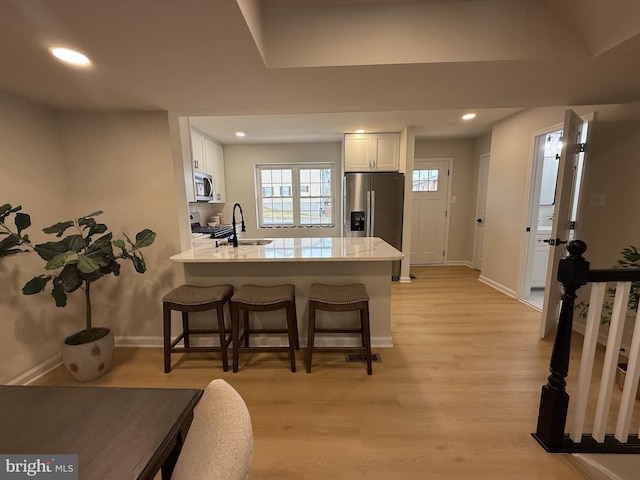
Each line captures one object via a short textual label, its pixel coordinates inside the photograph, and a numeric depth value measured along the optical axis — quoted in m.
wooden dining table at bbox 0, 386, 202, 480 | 0.66
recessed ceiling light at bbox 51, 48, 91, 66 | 1.34
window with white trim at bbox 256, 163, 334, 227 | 5.11
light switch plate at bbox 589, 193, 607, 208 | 2.41
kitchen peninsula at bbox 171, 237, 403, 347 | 2.31
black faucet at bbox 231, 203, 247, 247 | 2.61
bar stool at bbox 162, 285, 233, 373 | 2.01
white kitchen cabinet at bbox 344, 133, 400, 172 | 4.17
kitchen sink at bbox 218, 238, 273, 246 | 2.87
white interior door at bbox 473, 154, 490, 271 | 4.61
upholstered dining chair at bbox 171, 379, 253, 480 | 0.52
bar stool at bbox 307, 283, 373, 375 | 1.96
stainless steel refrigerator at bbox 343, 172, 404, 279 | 4.05
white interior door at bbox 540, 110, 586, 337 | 2.25
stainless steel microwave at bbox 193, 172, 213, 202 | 3.83
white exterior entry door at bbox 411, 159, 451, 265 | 4.98
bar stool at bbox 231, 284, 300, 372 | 1.99
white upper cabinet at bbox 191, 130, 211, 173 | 3.85
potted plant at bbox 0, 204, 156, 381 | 1.68
